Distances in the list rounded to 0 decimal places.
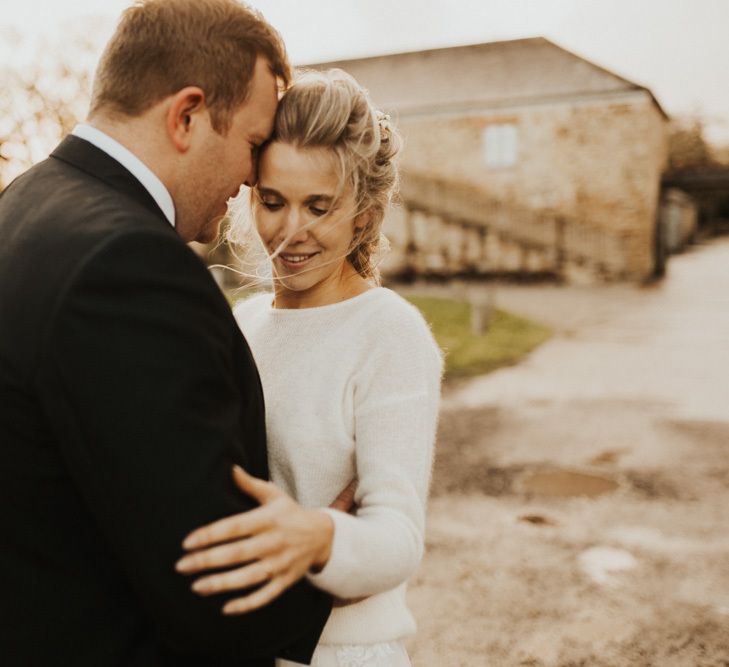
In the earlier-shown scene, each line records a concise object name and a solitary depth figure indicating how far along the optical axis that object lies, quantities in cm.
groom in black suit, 125
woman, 180
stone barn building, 2431
